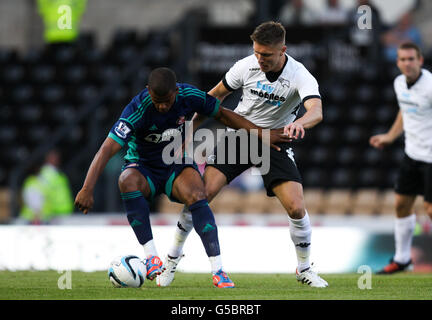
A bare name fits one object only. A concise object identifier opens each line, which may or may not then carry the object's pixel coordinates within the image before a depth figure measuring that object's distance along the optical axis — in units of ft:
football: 47.60
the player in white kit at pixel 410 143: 63.31
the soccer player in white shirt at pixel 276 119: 50.03
